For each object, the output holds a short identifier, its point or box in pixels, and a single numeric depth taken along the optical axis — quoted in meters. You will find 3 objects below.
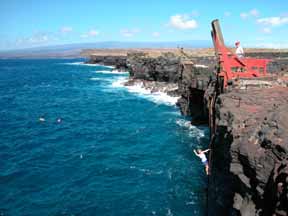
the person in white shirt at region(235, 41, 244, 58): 25.91
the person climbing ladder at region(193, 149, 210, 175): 18.90
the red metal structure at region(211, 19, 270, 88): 22.62
